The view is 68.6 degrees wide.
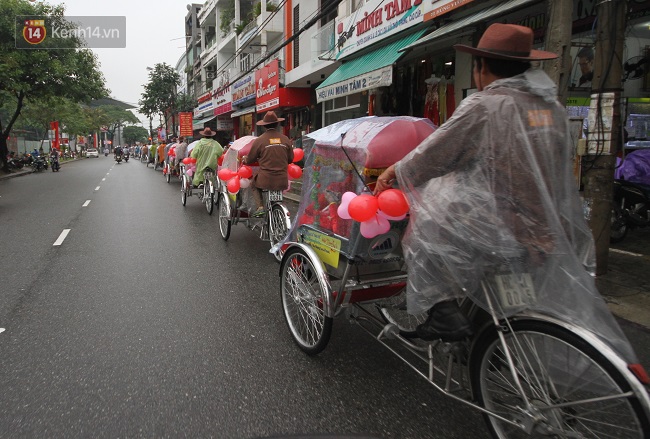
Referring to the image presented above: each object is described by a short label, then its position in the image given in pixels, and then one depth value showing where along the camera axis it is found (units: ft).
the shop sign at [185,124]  138.51
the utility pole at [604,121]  15.51
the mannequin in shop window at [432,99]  34.58
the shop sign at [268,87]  66.23
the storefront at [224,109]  96.53
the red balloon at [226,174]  22.02
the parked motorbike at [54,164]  96.58
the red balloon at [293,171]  20.59
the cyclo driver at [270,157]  20.43
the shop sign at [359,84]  33.40
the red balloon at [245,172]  21.45
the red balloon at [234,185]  21.07
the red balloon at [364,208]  8.42
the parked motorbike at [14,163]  91.05
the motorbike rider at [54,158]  96.78
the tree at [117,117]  330.54
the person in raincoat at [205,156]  31.70
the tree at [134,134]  401.08
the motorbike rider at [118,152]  143.95
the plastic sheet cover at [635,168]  20.83
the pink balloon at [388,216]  8.46
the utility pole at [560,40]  15.29
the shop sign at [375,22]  33.76
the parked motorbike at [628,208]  20.68
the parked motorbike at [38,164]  97.30
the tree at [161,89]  166.09
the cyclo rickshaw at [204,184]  32.24
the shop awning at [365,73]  33.47
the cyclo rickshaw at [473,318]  6.02
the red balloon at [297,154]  21.09
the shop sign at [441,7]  28.02
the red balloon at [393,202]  8.16
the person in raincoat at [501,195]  6.63
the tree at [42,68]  68.85
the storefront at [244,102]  79.56
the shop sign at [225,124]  110.93
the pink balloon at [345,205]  9.14
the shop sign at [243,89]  78.57
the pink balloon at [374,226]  8.87
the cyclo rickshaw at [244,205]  20.38
